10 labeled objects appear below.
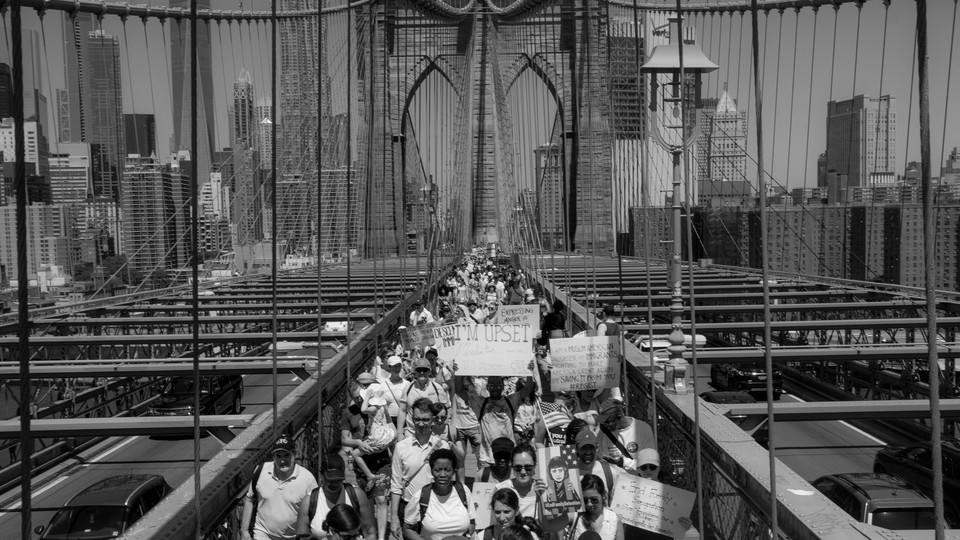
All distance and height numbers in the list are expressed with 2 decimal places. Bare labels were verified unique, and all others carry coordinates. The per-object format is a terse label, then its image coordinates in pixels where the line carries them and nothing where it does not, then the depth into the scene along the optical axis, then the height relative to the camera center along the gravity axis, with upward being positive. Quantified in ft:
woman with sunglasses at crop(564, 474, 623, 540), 16.79 -5.33
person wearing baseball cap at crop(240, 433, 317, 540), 18.62 -5.53
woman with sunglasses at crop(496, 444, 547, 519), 18.12 -5.11
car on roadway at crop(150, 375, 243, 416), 50.19 -9.59
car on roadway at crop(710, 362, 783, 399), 56.24 -9.69
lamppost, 29.07 +3.66
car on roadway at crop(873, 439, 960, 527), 27.99 -8.21
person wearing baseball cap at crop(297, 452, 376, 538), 18.51 -5.58
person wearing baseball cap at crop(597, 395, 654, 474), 21.56 -5.13
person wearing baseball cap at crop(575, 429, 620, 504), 18.90 -4.89
